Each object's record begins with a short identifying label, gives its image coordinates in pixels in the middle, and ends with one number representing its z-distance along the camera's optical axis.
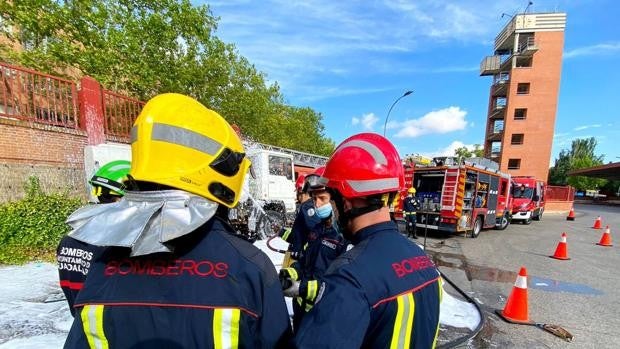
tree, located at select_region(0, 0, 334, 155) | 10.90
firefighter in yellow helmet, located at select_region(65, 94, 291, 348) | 0.91
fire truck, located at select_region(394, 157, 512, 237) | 10.88
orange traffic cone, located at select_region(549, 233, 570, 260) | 8.82
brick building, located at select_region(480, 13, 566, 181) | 34.88
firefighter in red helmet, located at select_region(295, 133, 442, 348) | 1.11
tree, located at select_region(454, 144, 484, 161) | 61.18
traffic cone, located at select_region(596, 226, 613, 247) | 11.30
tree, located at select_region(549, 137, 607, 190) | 62.34
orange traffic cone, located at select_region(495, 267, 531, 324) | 4.52
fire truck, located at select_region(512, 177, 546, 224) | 17.19
